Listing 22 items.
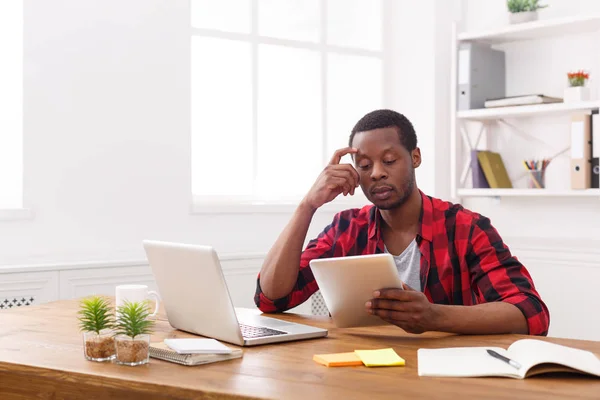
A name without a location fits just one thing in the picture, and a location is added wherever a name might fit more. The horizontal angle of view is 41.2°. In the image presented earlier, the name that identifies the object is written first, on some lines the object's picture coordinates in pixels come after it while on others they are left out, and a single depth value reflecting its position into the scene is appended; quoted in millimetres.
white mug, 1959
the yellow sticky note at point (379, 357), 1438
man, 2053
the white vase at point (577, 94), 3459
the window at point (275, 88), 3773
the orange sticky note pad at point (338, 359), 1441
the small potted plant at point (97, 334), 1509
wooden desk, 1257
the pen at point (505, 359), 1373
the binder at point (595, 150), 3334
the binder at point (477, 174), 3809
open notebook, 1335
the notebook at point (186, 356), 1462
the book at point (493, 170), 3779
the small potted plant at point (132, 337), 1449
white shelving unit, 3465
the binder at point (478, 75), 3791
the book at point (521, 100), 3539
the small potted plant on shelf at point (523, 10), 3686
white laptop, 1609
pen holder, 3650
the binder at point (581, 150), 3373
